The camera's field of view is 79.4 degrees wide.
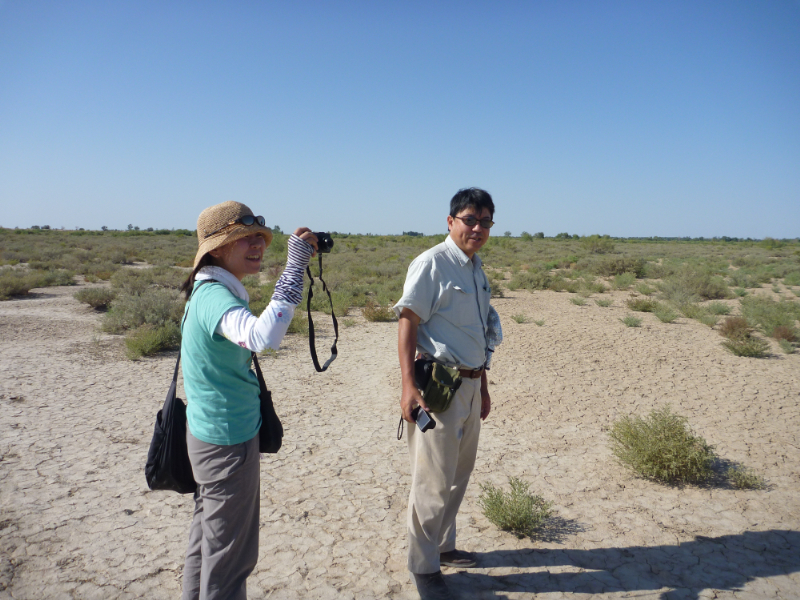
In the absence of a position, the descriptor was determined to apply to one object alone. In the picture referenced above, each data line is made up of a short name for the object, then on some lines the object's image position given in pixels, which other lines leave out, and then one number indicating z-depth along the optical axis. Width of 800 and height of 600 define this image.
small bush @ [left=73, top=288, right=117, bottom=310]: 11.47
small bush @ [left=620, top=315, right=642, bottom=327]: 10.33
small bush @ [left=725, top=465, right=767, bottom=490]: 3.85
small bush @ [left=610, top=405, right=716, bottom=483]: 3.96
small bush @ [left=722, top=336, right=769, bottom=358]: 7.79
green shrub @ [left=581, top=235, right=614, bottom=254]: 36.69
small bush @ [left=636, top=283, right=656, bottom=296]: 15.42
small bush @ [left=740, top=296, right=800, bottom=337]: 9.32
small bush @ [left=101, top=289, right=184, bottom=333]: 9.17
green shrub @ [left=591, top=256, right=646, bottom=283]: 21.16
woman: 1.73
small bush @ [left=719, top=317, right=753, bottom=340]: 8.83
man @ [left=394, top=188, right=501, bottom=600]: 2.39
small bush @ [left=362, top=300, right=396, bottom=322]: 11.35
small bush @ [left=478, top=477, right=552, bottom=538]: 3.24
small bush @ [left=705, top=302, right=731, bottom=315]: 11.61
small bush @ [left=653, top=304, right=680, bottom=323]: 10.84
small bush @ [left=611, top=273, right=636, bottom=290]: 17.33
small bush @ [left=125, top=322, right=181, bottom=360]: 7.67
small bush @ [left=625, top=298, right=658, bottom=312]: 12.27
